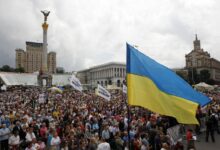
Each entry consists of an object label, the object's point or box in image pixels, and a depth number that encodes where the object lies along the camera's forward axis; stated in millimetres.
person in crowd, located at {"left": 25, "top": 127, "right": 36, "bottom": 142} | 9661
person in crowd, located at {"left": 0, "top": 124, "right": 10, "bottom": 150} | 10469
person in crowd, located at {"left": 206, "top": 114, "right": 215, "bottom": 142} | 13312
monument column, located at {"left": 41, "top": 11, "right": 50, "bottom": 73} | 72062
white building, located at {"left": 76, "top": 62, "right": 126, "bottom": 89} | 141875
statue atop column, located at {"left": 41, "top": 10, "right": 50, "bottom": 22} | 72125
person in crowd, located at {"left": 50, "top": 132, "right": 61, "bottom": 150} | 9102
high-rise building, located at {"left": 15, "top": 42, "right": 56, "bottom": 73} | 168250
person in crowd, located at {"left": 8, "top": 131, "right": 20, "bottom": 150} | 9664
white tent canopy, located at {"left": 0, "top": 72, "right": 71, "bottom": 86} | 88431
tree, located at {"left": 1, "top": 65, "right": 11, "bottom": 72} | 127375
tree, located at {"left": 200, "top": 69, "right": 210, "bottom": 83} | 99188
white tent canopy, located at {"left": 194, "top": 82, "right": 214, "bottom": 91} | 36219
